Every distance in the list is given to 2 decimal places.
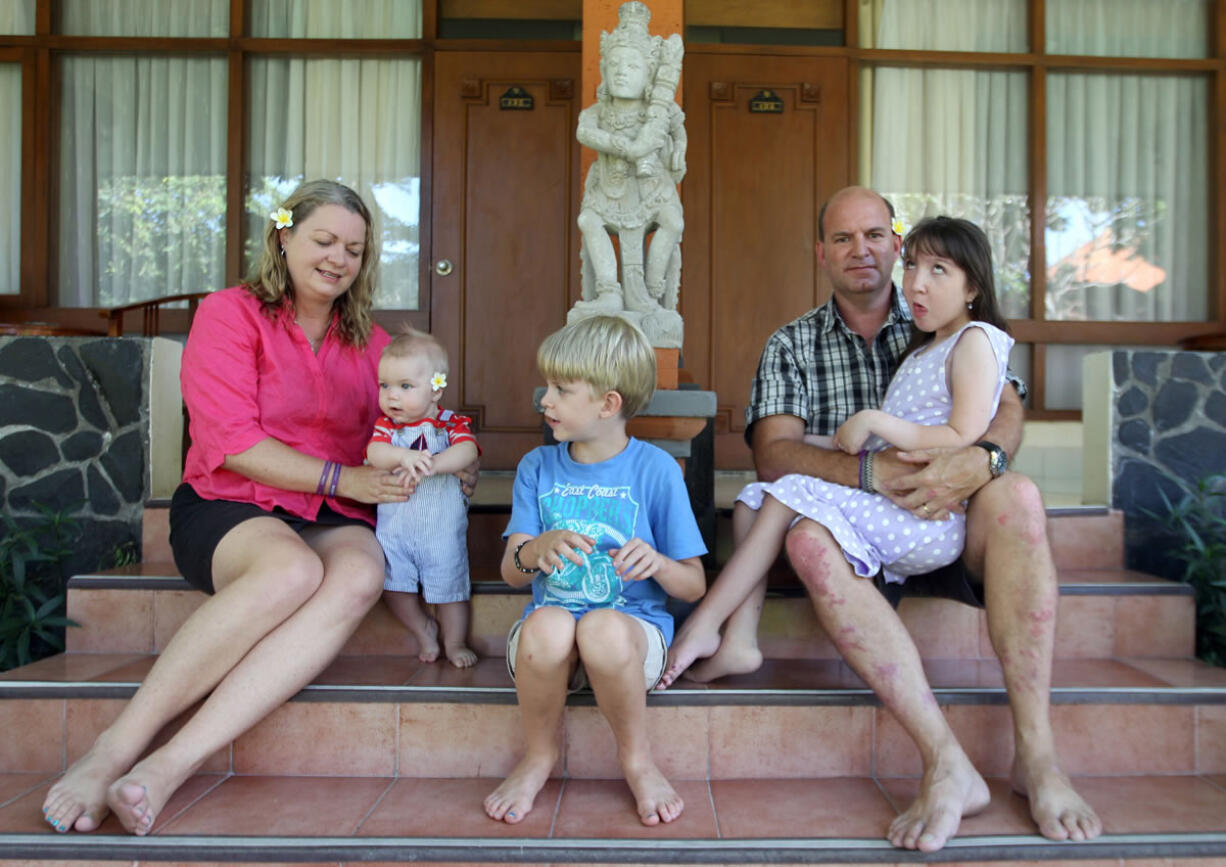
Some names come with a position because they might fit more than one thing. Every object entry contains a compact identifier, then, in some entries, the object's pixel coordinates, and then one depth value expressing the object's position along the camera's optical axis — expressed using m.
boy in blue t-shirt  1.78
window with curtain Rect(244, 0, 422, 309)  5.02
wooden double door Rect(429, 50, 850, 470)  4.76
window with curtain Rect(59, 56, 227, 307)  5.09
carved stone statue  2.71
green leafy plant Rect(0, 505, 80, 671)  2.63
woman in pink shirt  1.82
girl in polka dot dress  1.98
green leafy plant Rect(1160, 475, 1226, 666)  2.63
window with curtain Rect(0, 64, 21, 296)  5.05
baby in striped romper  2.23
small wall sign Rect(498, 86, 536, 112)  4.75
